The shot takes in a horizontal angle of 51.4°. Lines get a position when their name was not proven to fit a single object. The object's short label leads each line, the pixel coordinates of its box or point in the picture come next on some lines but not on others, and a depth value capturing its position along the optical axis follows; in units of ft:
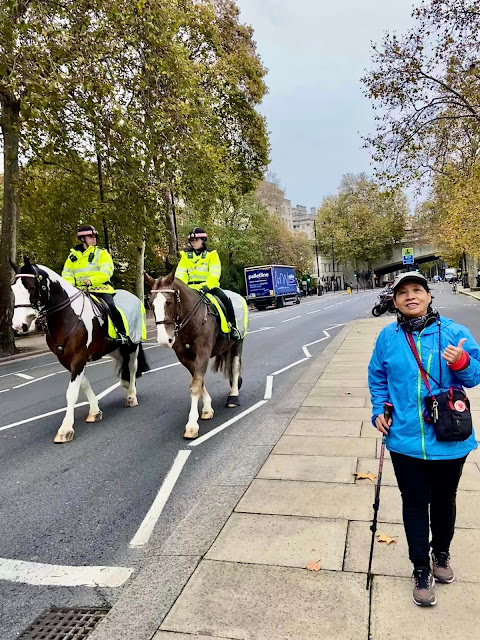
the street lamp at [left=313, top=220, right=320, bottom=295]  253.32
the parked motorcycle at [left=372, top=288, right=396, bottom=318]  78.89
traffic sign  97.40
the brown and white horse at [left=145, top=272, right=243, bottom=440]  19.83
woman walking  8.75
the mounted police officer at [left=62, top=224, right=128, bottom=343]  24.73
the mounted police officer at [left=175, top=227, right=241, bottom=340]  23.70
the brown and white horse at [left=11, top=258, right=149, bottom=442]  20.40
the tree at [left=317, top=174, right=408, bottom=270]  269.44
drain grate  9.14
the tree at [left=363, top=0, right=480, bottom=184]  53.01
